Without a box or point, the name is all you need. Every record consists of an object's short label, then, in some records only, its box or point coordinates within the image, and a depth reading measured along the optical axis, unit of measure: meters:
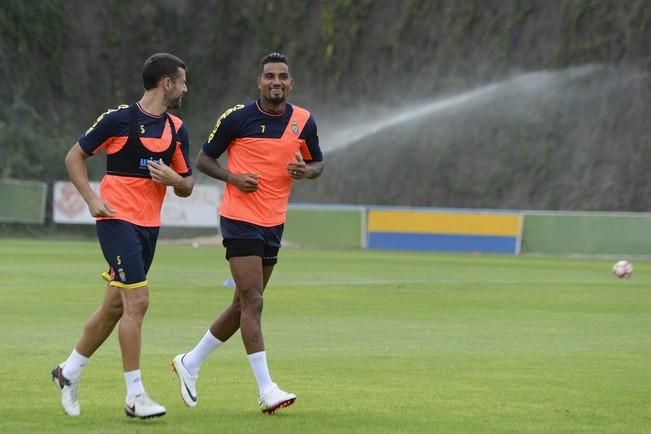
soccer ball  53.94
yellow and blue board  81.69
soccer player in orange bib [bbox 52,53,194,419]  17.05
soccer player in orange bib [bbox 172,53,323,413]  18.47
